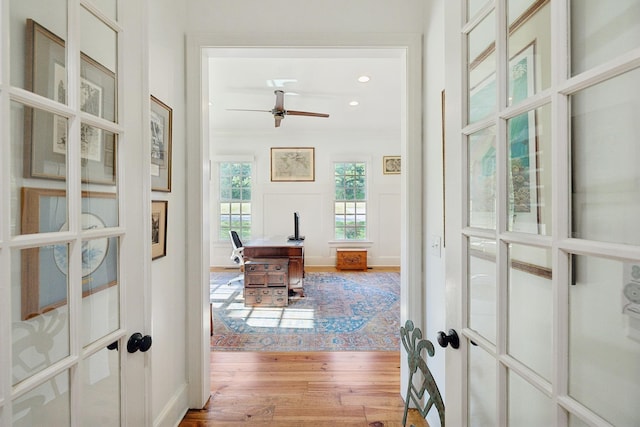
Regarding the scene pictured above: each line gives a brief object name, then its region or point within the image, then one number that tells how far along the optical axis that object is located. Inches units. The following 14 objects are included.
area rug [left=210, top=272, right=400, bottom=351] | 113.0
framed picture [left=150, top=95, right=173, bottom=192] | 61.1
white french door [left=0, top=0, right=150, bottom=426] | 25.7
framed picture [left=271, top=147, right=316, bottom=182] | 255.8
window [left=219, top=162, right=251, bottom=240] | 256.8
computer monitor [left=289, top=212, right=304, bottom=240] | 207.9
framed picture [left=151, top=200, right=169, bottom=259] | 61.5
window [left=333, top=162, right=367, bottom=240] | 260.1
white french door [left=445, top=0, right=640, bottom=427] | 22.0
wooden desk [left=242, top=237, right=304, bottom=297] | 158.1
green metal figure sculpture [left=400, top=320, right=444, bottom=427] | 45.5
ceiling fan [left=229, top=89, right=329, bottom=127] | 153.4
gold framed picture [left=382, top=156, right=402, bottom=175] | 258.8
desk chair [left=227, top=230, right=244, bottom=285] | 201.3
